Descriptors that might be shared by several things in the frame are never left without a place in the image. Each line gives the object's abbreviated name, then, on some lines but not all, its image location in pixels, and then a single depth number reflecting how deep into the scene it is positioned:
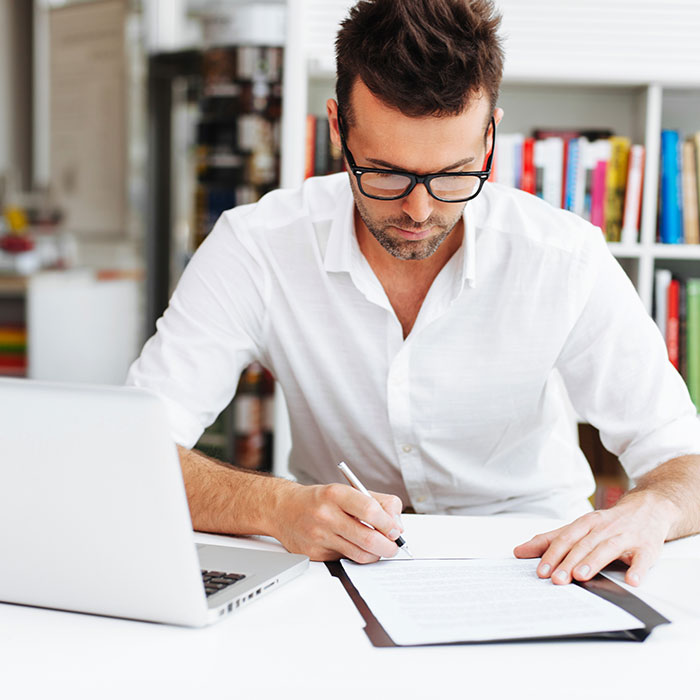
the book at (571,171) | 2.40
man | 1.30
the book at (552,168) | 2.40
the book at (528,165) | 2.40
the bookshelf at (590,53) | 2.38
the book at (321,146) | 2.44
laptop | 0.75
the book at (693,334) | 2.42
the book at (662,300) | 2.43
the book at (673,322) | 2.43
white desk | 0.70
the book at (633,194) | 2.41
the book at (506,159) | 2.39
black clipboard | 0.79
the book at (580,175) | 2.40
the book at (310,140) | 2.44
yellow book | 2.42
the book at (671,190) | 2.44
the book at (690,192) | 2.44
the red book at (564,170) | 2.41
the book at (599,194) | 2.42
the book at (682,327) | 2.43
